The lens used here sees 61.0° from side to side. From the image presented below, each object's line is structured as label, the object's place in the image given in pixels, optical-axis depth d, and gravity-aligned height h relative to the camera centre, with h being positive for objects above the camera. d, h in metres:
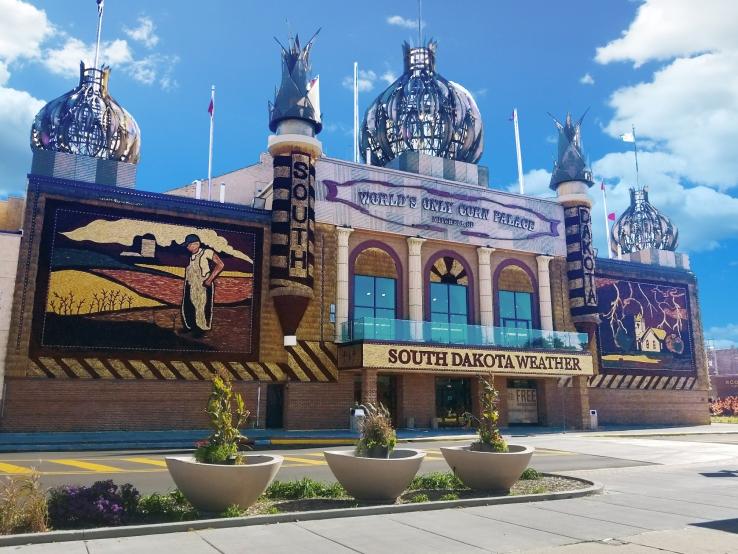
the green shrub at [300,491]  11.25 -1.60
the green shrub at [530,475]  14.11 -1.64
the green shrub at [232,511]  9.30 -1.63
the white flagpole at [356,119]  47.00 +22.27
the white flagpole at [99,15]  38.97 +24.40
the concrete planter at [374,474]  10.65 -1.23
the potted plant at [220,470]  9.41 -1.04
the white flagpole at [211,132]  45.88 +19.61
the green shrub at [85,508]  8.69 -1.49
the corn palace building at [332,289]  28.28 +6.00
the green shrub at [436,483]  12.41 -1.61
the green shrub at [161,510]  9.26 -1.65
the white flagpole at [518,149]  49.42 +20.50
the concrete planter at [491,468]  11.88 -1.24
